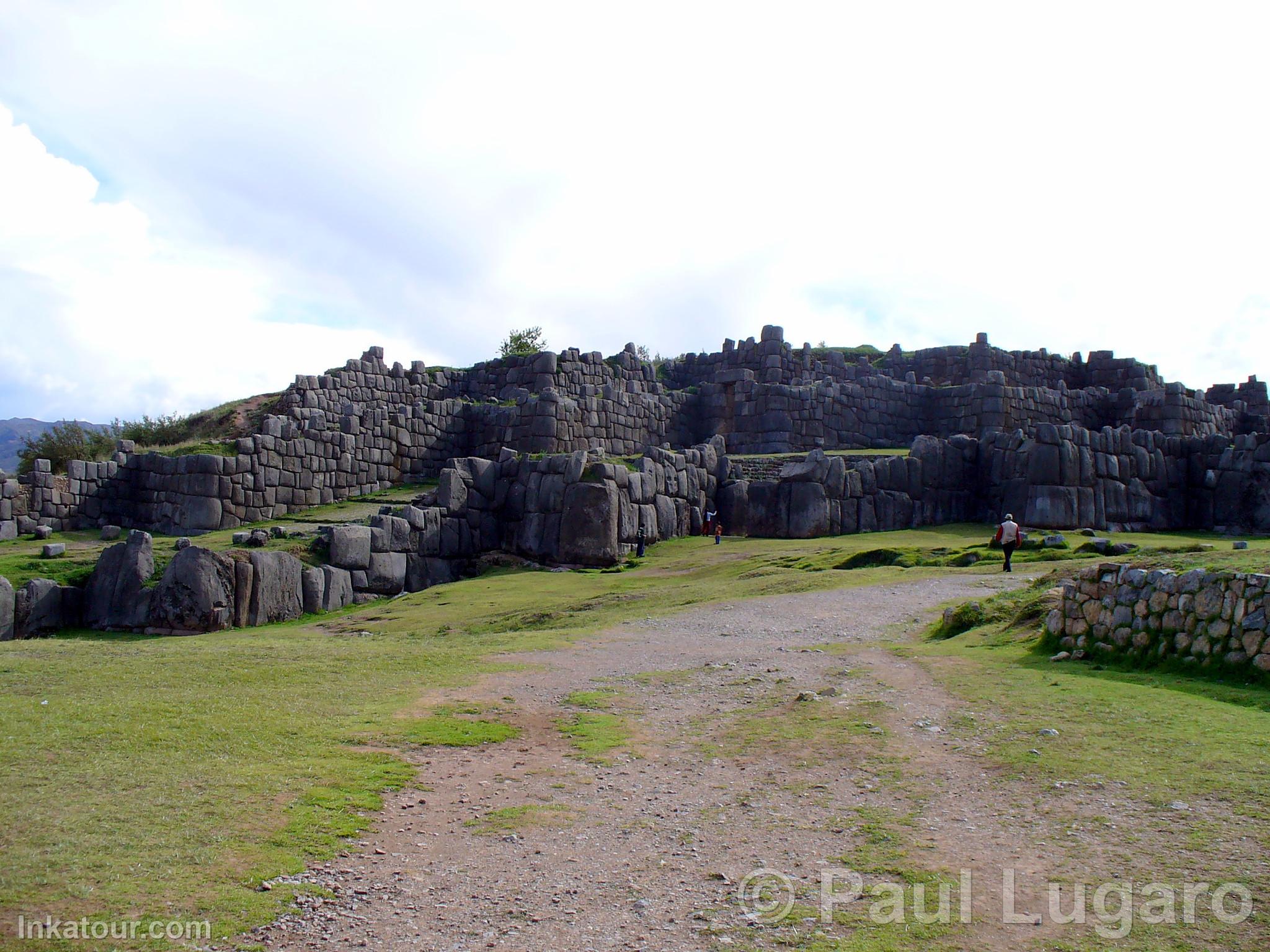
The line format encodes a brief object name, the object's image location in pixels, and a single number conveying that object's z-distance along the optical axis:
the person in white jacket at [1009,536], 21.47
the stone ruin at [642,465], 25.70
